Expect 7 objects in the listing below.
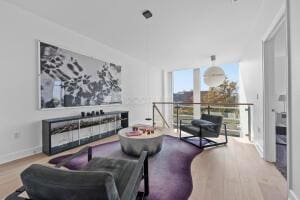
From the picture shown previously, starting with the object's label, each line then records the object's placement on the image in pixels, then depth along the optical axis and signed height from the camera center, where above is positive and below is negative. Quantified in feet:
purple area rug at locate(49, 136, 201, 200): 4.43 -3.41
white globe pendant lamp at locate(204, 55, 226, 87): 10.89 +2.14
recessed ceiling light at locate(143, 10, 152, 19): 6.91 +5.12
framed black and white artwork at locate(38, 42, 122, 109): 7.64 +1.63
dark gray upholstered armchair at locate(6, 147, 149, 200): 2.05 -1.49
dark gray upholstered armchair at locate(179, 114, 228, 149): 8.49 -2.23
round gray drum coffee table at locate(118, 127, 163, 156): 6.90 -2.60
